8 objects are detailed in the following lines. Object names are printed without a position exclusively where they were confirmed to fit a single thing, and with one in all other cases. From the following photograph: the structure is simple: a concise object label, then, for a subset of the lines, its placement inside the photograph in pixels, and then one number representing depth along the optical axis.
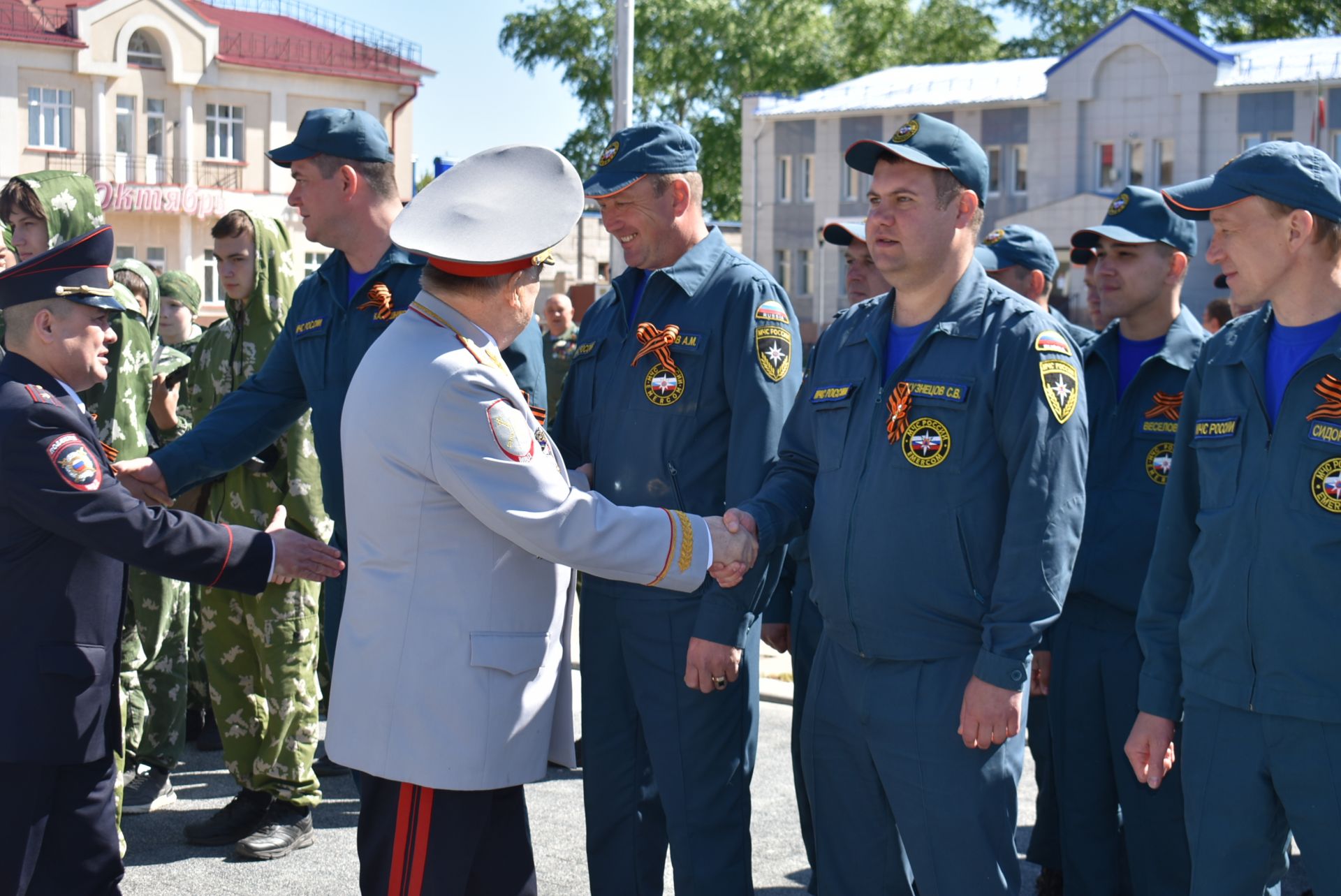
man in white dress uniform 3.34
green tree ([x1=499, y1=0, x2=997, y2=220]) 49.78
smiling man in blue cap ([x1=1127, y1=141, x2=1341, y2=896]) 3.18
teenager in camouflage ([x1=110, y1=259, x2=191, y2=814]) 5.50
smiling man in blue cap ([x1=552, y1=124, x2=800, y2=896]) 4.23
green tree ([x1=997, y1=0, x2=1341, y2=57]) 47.34
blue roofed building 37.88
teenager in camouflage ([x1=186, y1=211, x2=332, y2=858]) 5.56
